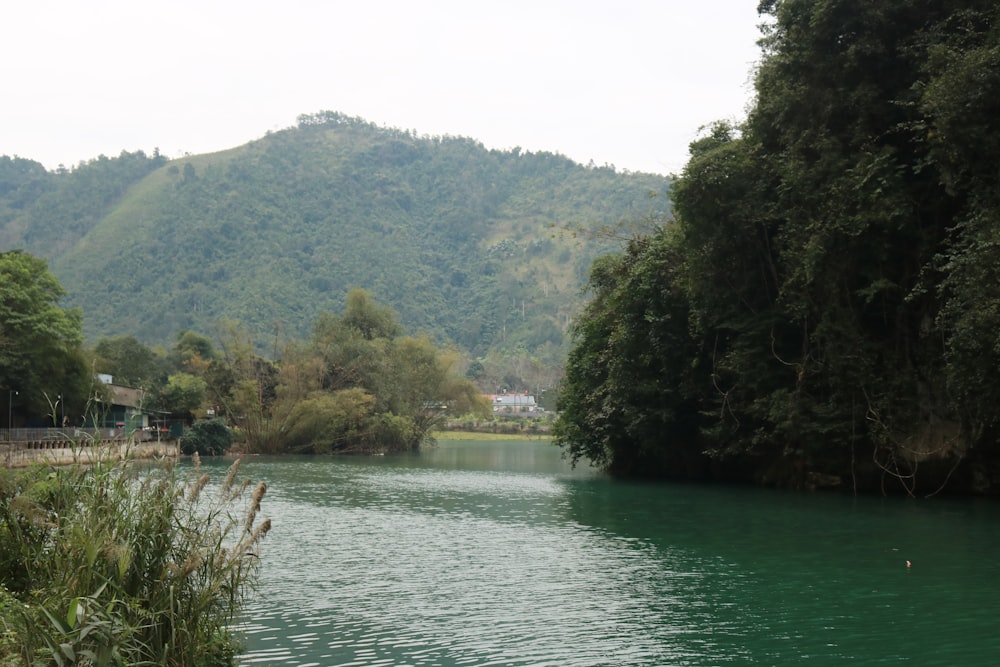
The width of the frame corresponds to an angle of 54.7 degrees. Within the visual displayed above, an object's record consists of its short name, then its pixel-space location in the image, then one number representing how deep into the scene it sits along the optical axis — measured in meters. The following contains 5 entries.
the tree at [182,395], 66.94
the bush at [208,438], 58.44
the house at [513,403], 140.77
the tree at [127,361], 77.00
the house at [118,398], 60.77
